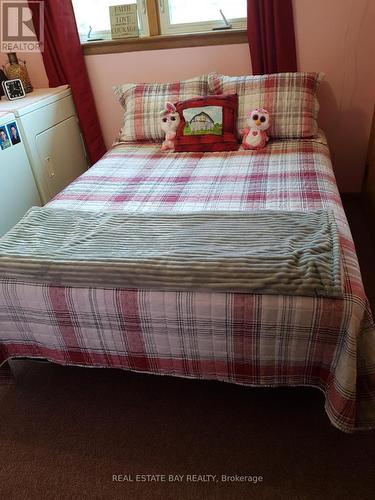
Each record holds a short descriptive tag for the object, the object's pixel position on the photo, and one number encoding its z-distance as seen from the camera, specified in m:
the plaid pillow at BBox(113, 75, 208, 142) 2.37
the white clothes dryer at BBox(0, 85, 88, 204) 2.44
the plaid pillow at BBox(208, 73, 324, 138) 2.16
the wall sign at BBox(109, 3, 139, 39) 2.53
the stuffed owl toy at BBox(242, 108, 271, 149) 2.14
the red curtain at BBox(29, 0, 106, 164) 2.52
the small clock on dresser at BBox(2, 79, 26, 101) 2.56
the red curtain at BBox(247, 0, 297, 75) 2.24
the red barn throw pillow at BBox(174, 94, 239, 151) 2.20
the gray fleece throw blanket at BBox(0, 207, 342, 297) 1.14
